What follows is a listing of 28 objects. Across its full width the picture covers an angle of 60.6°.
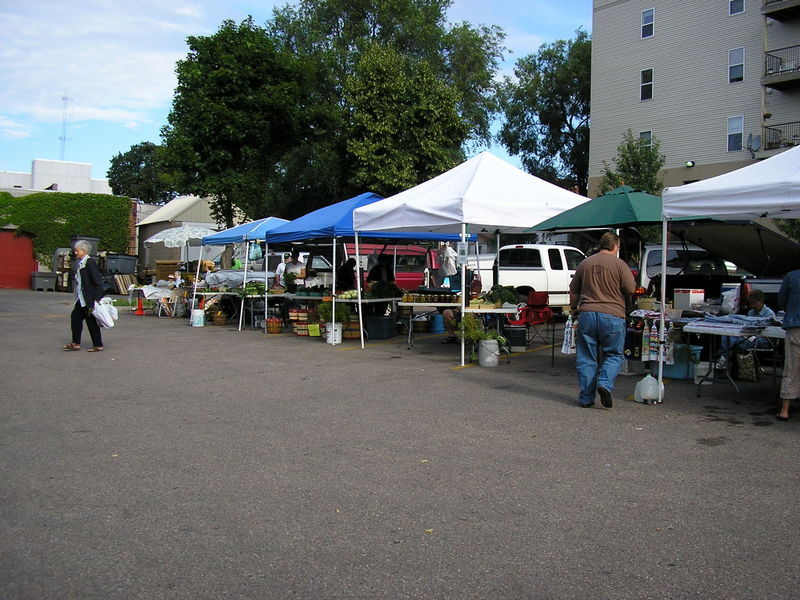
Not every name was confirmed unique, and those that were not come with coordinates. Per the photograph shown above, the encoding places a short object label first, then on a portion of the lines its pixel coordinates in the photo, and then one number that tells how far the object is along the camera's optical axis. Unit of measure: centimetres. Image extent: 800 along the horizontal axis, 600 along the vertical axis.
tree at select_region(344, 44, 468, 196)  2562
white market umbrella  2462
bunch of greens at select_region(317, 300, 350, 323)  1352
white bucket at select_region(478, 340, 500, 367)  1035
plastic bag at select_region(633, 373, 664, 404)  752
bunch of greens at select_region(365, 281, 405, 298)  1359
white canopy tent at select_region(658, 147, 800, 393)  653
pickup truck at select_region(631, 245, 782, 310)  1016
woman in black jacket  1154
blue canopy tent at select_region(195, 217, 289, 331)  1617
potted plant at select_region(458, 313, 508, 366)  1036
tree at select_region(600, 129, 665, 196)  2655
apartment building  2614
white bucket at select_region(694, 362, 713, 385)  892
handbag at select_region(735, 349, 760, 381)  893
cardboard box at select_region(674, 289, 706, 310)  867
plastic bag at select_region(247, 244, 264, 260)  1923
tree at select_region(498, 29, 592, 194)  3809
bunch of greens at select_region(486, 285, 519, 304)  1095
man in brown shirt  723
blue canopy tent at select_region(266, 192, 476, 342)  1265
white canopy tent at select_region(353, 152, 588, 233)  1051
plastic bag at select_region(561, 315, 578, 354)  858
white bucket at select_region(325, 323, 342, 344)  1318
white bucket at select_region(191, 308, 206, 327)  1727
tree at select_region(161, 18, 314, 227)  2486
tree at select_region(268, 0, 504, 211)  2946
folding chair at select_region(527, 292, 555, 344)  1162
